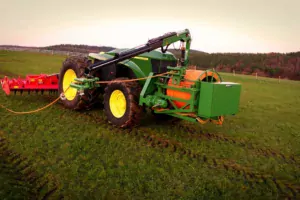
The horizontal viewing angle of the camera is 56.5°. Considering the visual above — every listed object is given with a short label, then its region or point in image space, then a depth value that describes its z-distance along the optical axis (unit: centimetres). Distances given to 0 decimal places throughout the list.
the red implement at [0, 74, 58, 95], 874
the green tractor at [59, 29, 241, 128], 584
